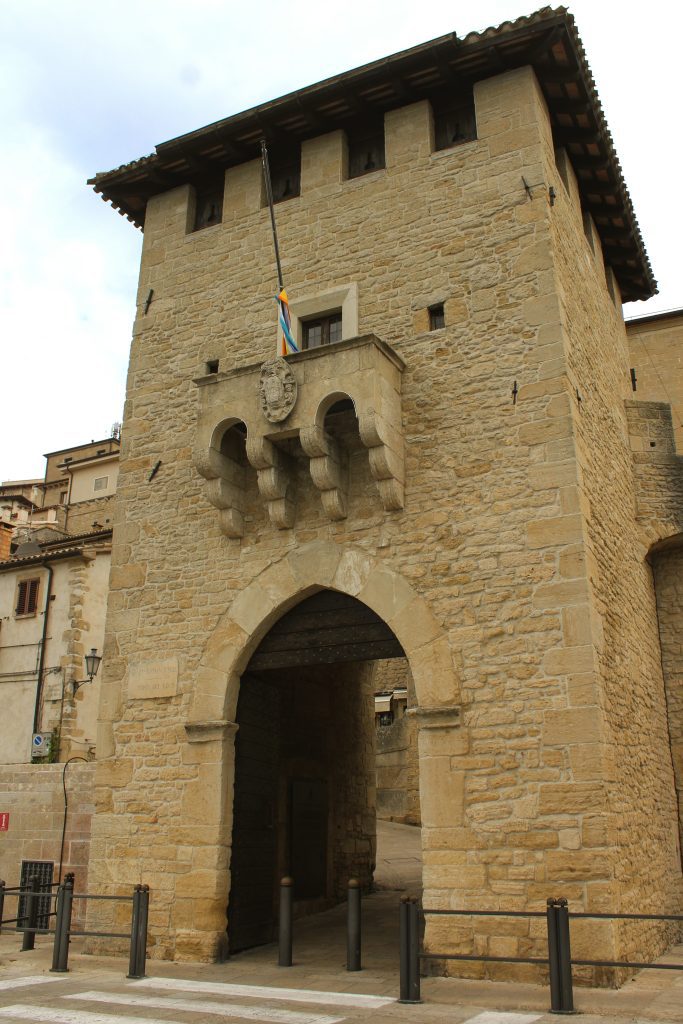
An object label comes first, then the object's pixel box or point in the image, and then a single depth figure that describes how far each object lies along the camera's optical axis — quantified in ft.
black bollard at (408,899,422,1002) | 20.54
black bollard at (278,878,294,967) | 25.90
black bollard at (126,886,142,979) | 24.39
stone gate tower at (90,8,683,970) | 24.48
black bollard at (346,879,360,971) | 24.71
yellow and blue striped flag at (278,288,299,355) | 30.40
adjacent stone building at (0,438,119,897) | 51.24
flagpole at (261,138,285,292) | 31.66
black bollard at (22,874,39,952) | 30.17
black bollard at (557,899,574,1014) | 18.98
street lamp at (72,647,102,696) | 50.62
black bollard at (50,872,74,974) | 25.71
